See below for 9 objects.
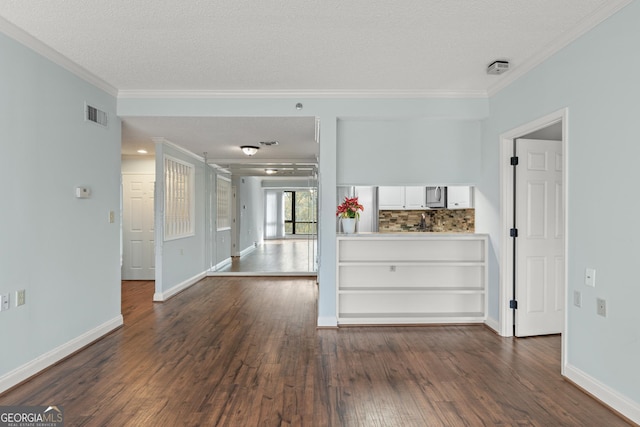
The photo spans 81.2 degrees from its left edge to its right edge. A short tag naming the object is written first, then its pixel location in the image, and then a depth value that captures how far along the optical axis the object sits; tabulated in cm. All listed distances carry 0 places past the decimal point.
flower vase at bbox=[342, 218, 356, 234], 447
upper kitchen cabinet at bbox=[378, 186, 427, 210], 579
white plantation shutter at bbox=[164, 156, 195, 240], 604
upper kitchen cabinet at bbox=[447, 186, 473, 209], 501
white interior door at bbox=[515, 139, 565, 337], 400
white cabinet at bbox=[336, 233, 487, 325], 453
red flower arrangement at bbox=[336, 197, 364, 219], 447
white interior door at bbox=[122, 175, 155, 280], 730
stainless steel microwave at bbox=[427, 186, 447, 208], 548
